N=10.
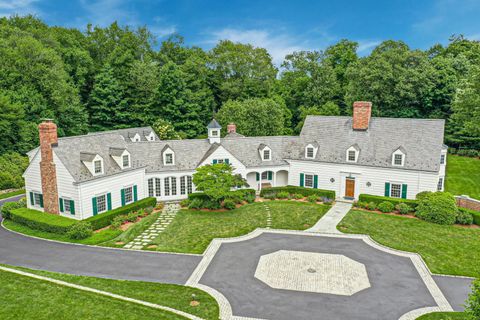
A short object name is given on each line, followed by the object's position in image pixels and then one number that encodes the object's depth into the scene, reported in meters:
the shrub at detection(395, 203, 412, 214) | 33.41
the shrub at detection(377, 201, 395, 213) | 33.94
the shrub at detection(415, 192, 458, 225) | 31.08
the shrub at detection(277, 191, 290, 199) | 38.44
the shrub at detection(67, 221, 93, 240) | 27.48
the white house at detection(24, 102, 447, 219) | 30.95
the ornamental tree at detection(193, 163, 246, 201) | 34.00
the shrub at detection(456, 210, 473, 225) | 30.97
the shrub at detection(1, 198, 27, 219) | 32.22
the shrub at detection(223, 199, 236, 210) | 34.91
